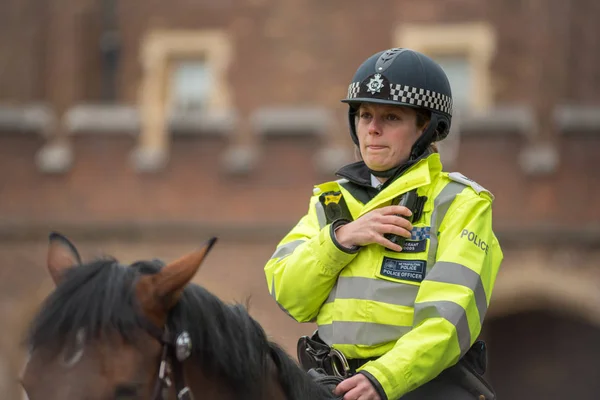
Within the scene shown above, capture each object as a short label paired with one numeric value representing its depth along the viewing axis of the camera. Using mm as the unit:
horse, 6258
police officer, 7871
